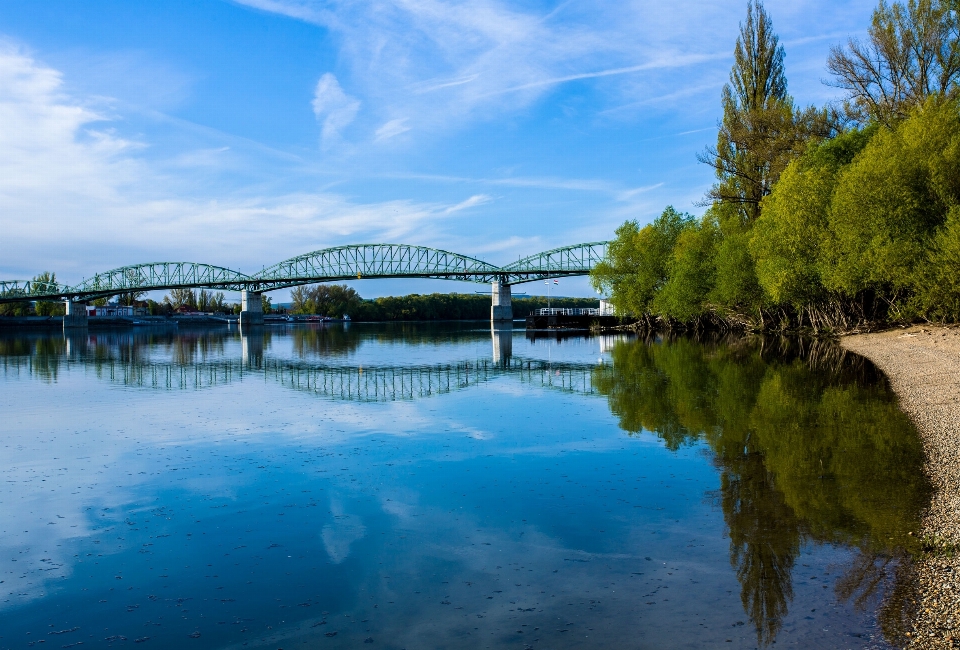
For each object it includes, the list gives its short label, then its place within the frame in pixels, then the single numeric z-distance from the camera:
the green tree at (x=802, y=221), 41.28
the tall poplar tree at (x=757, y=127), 49.34
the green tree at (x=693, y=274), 65.69
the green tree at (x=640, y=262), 77.81
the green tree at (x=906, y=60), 39.12
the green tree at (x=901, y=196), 33.22
